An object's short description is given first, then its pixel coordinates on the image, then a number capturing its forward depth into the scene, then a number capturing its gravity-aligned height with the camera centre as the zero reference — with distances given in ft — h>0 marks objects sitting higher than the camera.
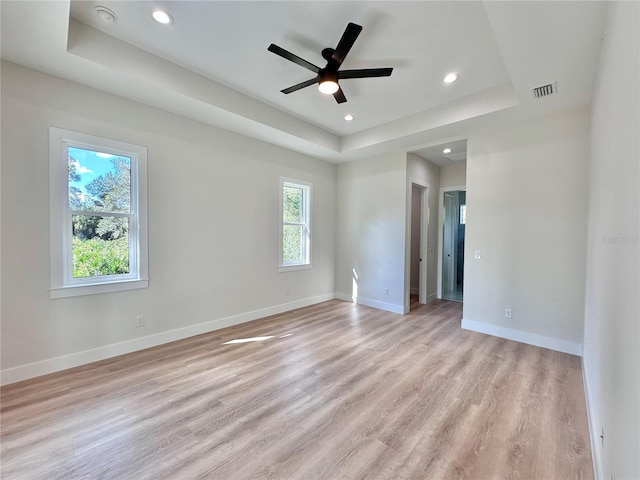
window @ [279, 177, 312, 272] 15.79 +0.75
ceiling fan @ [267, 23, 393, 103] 7.26 +5.04
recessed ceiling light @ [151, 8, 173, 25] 7.16 +6.02
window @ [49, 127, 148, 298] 8.73 +0.81
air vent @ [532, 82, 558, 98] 8.92 +4.99
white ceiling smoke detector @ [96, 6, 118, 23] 7.07 +6.01
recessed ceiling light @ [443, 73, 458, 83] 9.69 +5.83
